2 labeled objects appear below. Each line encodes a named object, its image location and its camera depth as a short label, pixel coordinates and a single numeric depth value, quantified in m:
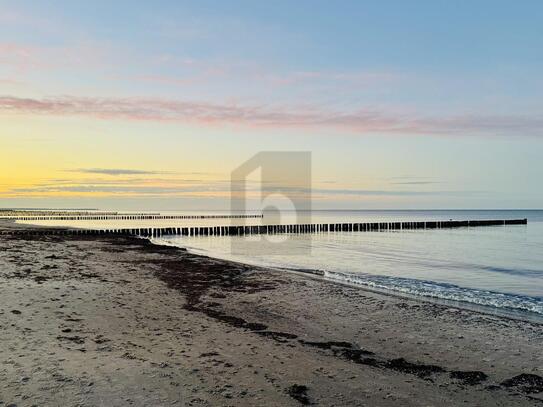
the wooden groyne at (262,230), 44.31
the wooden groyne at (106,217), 95.71
